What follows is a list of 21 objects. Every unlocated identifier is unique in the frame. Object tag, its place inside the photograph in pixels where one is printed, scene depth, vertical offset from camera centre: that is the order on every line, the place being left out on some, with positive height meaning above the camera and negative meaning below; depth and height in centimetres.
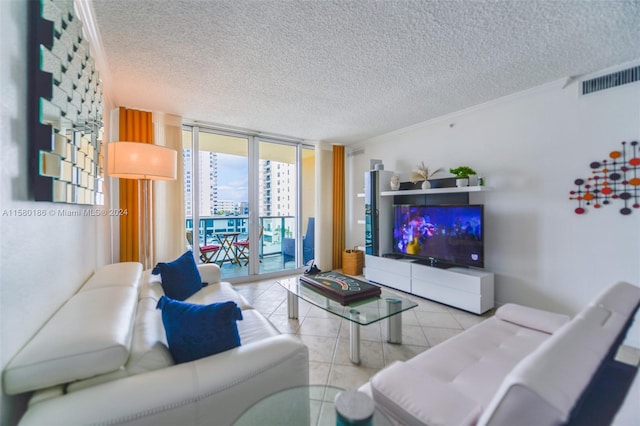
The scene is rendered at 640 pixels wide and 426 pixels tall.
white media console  276 -84
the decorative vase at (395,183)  377 +42
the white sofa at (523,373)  54 -52
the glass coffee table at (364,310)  189 -74
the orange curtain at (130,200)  306 +16
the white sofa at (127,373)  77 -56
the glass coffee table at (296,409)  94 -75
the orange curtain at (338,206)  484 +12
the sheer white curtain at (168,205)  327 +11
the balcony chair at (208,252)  406 -61
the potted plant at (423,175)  337 +50
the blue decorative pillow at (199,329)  106 -48
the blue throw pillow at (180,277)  205 -52
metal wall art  216 +24
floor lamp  225 +47
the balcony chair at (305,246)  482 -62
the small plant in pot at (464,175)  300 +43
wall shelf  287 +26
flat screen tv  288 -27
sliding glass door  375 +17
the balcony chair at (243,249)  435 -61
